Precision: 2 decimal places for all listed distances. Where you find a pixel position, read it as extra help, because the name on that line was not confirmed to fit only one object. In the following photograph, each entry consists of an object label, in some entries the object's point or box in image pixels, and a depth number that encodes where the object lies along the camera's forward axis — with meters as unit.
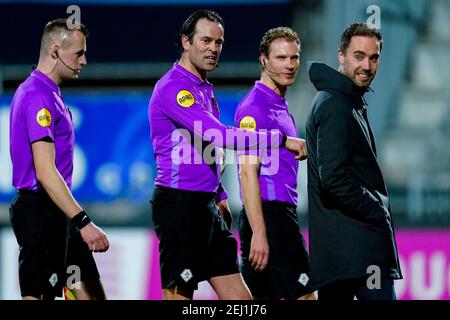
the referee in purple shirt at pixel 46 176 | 12.09
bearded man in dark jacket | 10.98
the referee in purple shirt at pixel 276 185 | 13.19
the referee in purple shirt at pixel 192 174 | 12.56
